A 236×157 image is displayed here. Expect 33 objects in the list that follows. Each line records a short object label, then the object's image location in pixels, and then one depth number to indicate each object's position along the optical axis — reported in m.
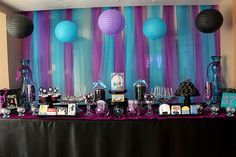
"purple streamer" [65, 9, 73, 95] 3.48
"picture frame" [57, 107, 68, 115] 2.44
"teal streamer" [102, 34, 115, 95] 3.42
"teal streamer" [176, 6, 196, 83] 3.36
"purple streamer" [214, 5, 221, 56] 3.35
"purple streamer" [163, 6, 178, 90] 3.38
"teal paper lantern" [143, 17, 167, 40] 2.88
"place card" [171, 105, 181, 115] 2.36
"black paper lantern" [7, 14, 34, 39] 2.54
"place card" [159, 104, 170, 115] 2.36
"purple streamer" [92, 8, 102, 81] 3.43
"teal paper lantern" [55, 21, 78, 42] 3.02
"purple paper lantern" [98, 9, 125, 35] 2.67
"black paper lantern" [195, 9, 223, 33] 2.50
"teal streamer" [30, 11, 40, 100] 3.49
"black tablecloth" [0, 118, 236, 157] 2.28
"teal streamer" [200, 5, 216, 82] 3.35
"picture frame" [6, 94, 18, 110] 2.71
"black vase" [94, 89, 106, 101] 2.72
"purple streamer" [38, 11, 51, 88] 3.46
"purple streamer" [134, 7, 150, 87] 3.39
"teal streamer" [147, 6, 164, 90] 3.39
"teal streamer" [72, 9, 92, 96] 3.44
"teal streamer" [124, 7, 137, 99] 3.39
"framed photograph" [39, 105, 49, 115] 2.45
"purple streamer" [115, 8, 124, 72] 3.41
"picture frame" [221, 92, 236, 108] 2.51
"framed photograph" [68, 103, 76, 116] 2.43
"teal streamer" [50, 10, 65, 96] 3.47
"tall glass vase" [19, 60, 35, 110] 2.78
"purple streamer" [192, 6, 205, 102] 3.36
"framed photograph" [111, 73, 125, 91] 2.59
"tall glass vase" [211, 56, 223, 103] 2.75
